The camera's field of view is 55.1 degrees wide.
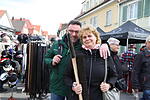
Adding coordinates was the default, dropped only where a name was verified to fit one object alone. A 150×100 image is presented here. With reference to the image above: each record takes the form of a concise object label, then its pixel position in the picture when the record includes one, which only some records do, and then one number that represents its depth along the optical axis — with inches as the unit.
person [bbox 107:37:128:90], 121.0
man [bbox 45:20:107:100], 65.3
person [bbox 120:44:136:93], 179.2
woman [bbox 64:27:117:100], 54.0
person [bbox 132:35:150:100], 92.3
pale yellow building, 446.4
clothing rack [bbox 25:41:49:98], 127.1
